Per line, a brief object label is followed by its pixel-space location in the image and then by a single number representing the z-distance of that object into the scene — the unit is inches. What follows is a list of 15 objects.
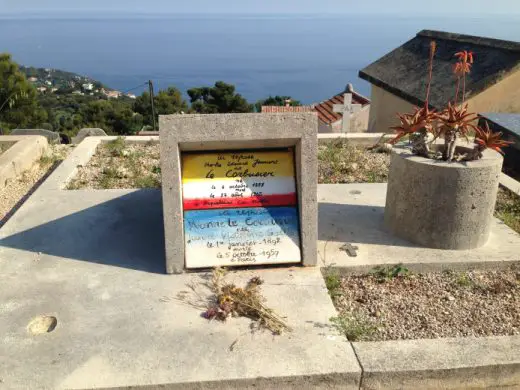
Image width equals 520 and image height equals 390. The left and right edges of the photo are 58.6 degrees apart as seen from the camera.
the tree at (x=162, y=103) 1518.2
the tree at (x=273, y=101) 1314.0
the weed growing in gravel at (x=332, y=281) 139.9
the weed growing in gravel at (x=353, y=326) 118.8
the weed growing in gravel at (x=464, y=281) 145.7
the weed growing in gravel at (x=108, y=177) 241.3
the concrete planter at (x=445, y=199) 152.0
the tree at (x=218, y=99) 1579.7
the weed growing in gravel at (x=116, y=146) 293.7
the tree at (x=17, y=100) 937.5
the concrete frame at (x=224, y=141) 135.9
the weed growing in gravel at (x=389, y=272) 148.6
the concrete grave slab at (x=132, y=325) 104.8
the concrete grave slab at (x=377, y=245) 152.5
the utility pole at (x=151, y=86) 782.2
